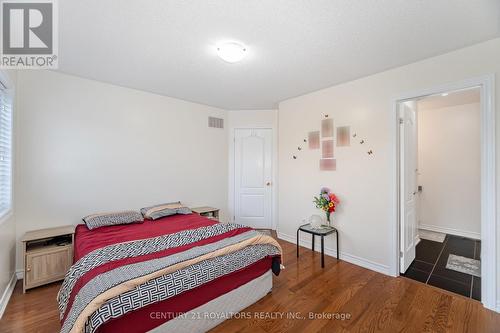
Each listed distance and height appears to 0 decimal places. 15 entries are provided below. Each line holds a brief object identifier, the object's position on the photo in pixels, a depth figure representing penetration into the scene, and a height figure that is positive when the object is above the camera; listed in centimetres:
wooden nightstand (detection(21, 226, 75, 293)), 226 -97
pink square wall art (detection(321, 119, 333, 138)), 331 +58
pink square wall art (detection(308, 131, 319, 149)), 349 +43
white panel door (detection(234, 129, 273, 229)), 462 -24
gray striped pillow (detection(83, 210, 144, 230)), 266 -68
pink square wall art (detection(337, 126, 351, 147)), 311 +43
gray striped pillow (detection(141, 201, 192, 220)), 316 -67
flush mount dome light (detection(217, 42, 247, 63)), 211 +114
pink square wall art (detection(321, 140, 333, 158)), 332 +27
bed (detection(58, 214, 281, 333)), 137 -84
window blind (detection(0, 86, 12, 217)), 216 +15
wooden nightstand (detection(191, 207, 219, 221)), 385 -82
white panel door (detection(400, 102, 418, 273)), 273 -25
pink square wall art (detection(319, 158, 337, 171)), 327 +3
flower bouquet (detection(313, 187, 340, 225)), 315 -53
